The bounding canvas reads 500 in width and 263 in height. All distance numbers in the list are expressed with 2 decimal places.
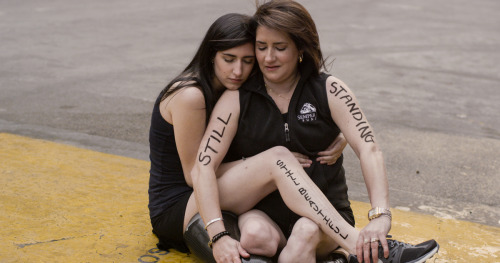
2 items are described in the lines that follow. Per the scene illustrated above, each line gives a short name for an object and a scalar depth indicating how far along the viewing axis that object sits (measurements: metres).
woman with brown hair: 3.43
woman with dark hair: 3.63
